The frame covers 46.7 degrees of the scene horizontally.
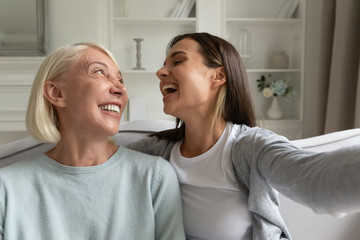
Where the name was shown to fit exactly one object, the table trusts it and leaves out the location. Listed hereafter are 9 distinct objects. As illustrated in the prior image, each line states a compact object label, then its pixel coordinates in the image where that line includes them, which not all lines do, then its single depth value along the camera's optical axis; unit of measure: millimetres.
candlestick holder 4094
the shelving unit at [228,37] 4129
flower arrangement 4102
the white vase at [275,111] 4215
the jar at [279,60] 4199
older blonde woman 1189
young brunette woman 1067
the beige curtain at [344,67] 3171
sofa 1372
